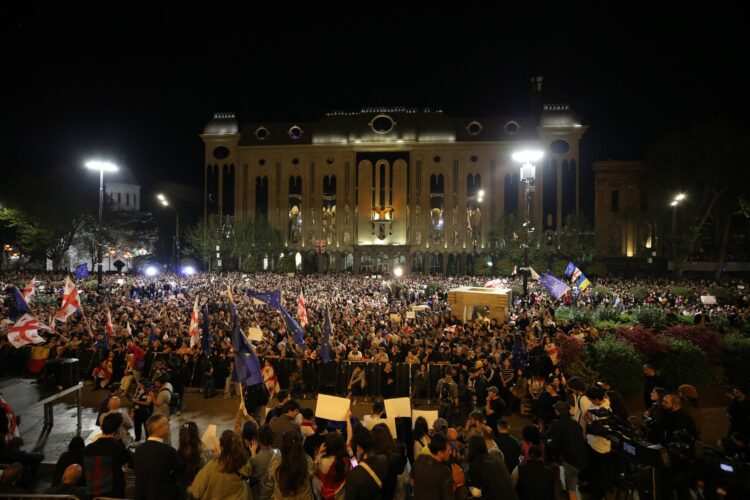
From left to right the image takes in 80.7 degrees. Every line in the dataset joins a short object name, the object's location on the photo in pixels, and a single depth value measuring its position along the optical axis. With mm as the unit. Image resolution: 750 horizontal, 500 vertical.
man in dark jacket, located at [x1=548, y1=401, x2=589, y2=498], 5480
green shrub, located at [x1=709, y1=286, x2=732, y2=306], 25250
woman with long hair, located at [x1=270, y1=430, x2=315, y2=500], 4027
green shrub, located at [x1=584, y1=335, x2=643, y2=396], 10289
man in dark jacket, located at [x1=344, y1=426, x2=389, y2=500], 4059
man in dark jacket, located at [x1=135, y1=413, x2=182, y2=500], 4180
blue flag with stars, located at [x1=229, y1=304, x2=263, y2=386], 7820
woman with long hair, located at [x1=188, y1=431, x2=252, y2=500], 3969
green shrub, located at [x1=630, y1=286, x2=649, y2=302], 26562
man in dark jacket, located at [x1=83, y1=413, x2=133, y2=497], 4621
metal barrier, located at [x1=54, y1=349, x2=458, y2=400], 11266
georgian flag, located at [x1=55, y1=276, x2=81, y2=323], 12736
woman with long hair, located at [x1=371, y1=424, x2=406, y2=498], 4590
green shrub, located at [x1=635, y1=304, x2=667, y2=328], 15883
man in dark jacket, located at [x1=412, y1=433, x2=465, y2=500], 4137
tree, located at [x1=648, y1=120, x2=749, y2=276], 40031
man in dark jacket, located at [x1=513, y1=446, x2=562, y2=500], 4434
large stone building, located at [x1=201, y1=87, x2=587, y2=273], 55031
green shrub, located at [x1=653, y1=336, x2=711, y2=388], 10664
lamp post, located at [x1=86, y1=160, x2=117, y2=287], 20859
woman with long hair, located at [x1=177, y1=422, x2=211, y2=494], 4578
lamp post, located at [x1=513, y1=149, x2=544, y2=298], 16297
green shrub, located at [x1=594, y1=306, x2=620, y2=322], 17453
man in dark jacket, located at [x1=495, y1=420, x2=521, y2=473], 5570
